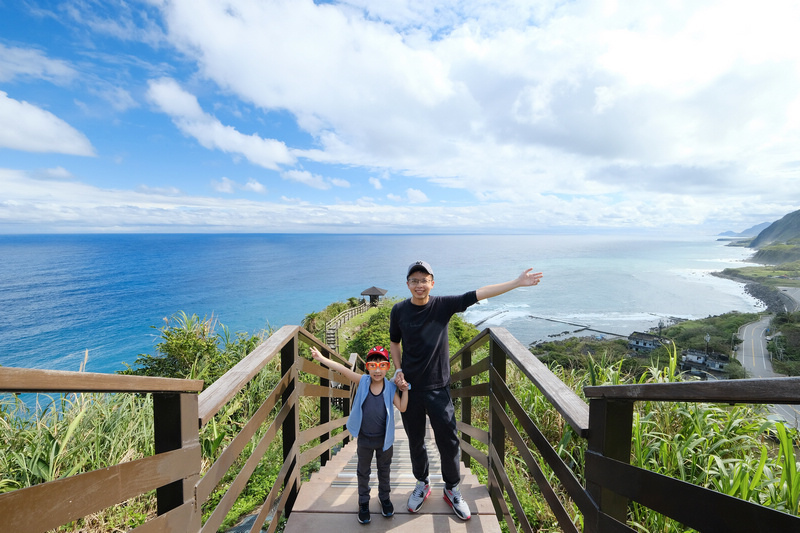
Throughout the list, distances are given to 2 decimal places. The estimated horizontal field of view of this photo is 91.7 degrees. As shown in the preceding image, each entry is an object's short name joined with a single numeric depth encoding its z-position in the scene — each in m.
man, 2.63
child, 2.53
